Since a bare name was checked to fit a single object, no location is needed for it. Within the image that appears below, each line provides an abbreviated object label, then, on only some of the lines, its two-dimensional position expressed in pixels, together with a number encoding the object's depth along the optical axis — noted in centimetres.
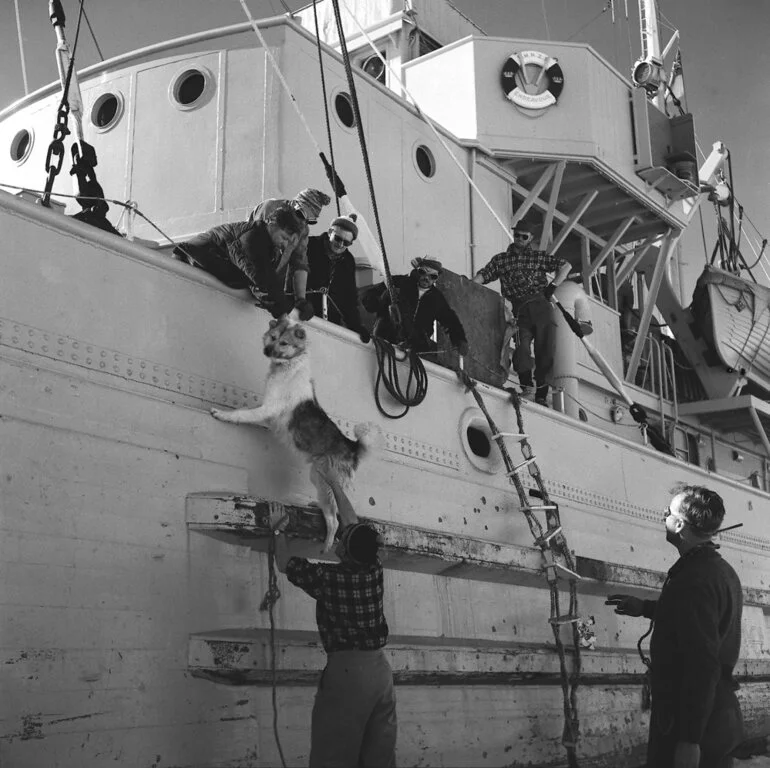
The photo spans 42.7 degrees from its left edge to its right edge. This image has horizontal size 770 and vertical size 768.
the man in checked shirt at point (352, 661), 440
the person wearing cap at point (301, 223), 639
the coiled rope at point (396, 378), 680
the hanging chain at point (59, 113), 569
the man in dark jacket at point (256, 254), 595
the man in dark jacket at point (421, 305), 769
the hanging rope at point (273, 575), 505
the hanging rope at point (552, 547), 716
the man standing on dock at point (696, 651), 402
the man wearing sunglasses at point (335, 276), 721
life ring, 1154
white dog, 555
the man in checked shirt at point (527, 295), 942
